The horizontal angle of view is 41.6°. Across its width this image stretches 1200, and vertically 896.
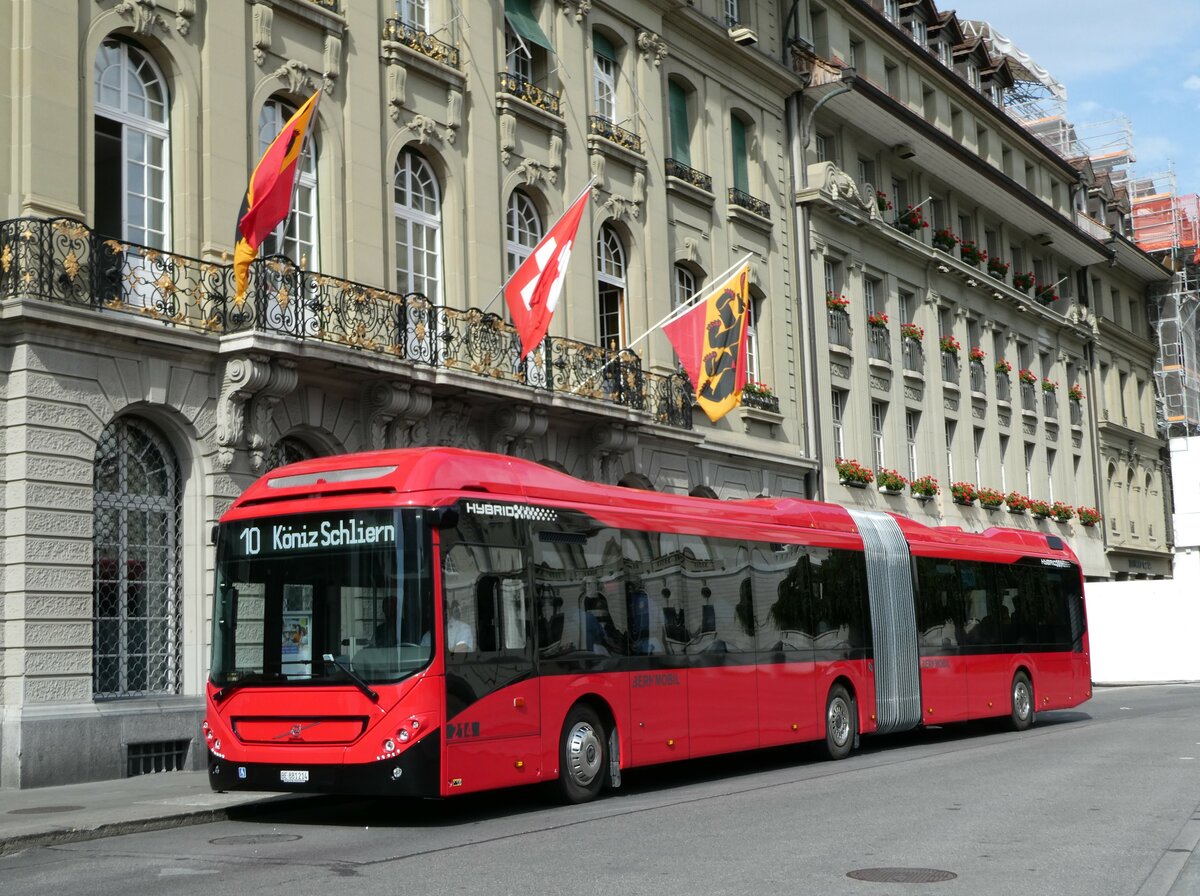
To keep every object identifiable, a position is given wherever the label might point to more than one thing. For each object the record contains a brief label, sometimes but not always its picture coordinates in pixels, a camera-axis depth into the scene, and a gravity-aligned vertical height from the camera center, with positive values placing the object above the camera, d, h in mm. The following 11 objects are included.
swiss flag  21672 +4848
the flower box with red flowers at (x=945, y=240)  41281 +10044
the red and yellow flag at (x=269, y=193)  17750 +5110
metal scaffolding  59781 +11440
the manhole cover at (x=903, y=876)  9375 -1494
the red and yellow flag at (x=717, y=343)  25891 +4809
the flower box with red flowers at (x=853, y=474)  34656 +3402
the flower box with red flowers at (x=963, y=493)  40719 +3389
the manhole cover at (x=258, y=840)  11862 -1431
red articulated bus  12648 +98
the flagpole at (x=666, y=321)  25056 +5136
